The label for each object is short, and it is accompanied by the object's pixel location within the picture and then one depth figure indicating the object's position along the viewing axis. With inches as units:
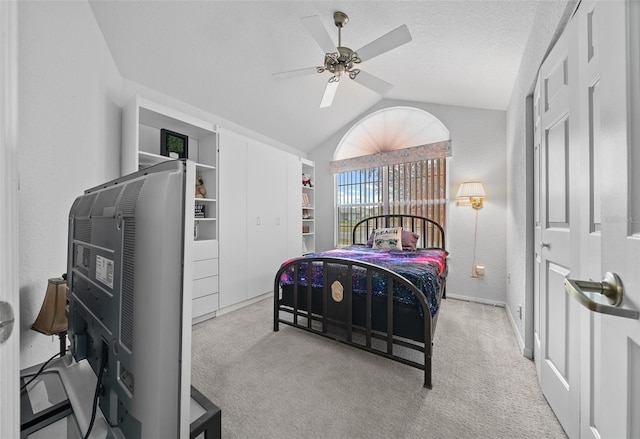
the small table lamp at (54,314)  40.8
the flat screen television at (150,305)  16.2
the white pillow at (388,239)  129.8
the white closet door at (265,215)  126.7
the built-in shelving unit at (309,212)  178.4
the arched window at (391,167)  143.9
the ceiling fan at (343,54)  70.7
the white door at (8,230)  16.0
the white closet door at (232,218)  112.2
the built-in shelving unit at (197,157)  87.3
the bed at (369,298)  69.4
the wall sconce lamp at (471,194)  121.2
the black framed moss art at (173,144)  98.6
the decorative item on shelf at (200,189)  110.4
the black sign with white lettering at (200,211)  108.0
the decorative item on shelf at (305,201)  176.7
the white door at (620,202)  18.7
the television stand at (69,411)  23.1
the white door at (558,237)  43.2
